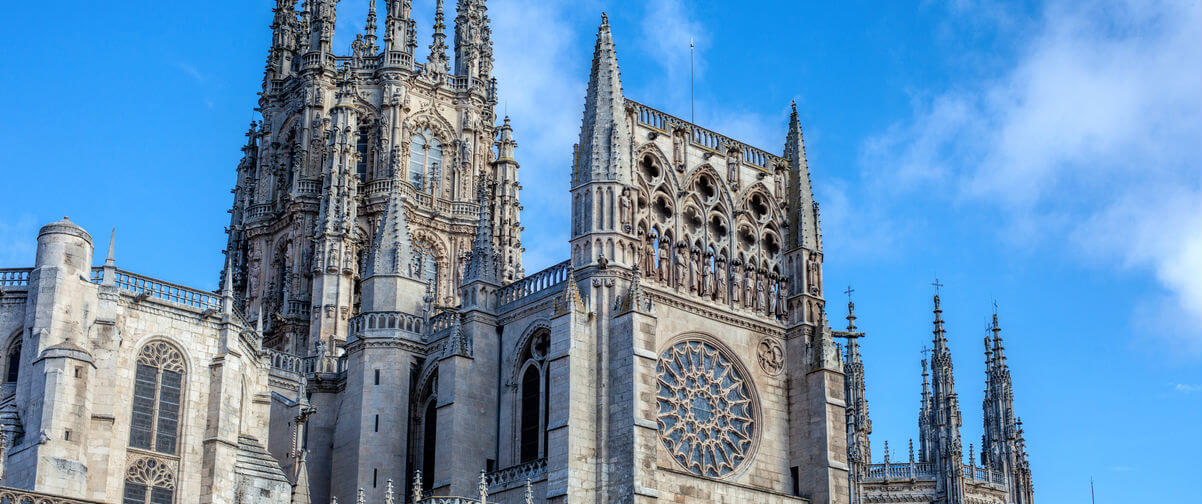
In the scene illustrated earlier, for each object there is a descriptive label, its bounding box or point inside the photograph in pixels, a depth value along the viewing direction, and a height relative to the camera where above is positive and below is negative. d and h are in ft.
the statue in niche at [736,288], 175.63 +50.66
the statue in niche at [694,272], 171.42 +51.19
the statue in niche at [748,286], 177.06 +51.32
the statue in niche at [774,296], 179.52 +50.99
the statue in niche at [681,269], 170.09 +51.17
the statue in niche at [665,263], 168.84 +51.32
